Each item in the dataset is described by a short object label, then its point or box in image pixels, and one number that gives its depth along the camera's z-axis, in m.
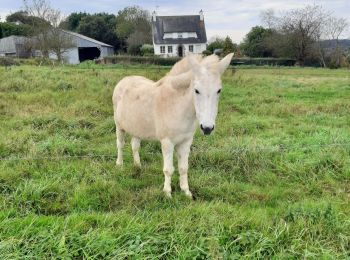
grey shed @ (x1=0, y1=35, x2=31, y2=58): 50.65
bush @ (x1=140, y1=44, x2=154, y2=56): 54.38
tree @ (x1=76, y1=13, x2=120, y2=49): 63.84
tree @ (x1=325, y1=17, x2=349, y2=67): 42.94
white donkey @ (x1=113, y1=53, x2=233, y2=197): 4.13
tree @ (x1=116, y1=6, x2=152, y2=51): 58.16
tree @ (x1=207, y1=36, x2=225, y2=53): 35.60
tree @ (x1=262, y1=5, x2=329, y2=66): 45.19
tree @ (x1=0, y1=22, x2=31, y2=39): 60.00
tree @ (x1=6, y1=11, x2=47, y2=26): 66.95
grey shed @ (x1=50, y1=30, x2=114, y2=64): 52.34
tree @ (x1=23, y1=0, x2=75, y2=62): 35.25
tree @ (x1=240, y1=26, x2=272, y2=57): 47.83
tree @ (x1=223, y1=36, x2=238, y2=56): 31.78
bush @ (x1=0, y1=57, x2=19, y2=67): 23.42
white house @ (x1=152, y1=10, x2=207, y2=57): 59.62
